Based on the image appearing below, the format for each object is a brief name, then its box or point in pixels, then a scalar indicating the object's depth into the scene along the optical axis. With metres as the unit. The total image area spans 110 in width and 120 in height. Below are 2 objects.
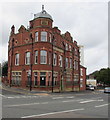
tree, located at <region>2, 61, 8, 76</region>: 52.36
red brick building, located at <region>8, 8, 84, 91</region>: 31.34
